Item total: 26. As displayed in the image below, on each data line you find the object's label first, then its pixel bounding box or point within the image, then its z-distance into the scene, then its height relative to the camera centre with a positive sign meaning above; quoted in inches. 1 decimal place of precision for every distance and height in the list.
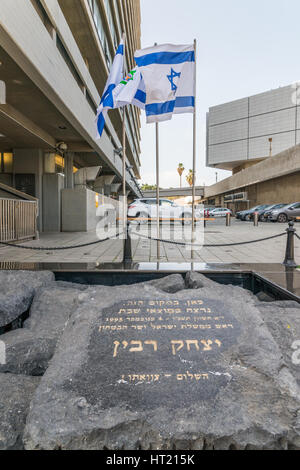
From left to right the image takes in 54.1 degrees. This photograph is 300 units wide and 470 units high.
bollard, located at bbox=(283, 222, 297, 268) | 233.8 -24.0
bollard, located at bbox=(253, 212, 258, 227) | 846.5 +1.4
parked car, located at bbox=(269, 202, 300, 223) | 986.1 +22.7
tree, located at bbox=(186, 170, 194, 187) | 5008.6 +700.1
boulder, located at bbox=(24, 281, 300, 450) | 66.3 -43.7
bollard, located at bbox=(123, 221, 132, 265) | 245.7 -28.0
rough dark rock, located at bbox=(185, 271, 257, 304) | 122.1 -31.7
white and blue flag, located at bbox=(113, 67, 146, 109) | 270.7 +121.0
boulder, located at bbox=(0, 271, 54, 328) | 138.5 -37.0
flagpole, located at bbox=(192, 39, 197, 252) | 302.7 +83.4
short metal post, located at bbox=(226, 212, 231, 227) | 881.8 -2.1
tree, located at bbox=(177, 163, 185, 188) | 4948.3 +845.6
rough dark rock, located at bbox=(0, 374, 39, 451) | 70.5 -50.4
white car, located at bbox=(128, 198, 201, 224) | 793.6 +25.8
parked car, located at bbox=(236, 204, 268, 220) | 1241.1 +24.2
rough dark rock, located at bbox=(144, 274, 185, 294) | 163.9 -36.9
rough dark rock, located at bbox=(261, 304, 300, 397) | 81.8 -42.3
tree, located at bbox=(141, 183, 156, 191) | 5105.8 +556.5
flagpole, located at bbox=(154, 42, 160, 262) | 297.6 +74.5
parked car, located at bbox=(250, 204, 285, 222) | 1115.2 +24.6
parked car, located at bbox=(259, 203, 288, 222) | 1054.9 +26.6
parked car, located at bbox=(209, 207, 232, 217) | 1665.2 +41.2
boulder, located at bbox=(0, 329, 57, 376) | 103.1 -49.3
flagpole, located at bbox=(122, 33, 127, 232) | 274.4 +67.8
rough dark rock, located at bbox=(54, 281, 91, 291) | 182.1 -41.8
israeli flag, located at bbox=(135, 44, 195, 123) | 282.7 +137.1
